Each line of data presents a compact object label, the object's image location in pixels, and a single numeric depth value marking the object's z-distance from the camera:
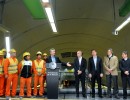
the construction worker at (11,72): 6.17
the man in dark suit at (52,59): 6.20
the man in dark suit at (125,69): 6.10
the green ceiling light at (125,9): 7.38
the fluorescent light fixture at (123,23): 6.86
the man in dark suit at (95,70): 6.20
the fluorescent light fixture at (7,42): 8.31
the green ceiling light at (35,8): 6.48
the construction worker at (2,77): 6.24
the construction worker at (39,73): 6.31
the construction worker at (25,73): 6.25
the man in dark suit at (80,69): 6.22
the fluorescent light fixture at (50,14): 5.51
